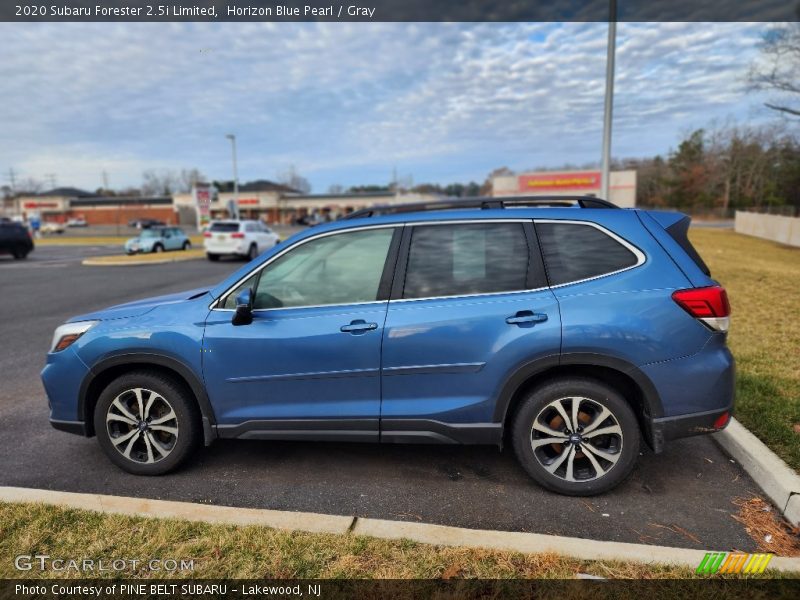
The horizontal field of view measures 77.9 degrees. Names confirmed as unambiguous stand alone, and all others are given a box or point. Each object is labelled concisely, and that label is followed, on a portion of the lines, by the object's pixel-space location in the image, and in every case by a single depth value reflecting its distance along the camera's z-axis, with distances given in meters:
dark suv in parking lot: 21.64
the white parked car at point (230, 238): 19.81
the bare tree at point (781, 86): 29.66
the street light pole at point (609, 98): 9.62
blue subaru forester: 2.94
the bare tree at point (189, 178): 109.99
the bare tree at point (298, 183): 113.71
